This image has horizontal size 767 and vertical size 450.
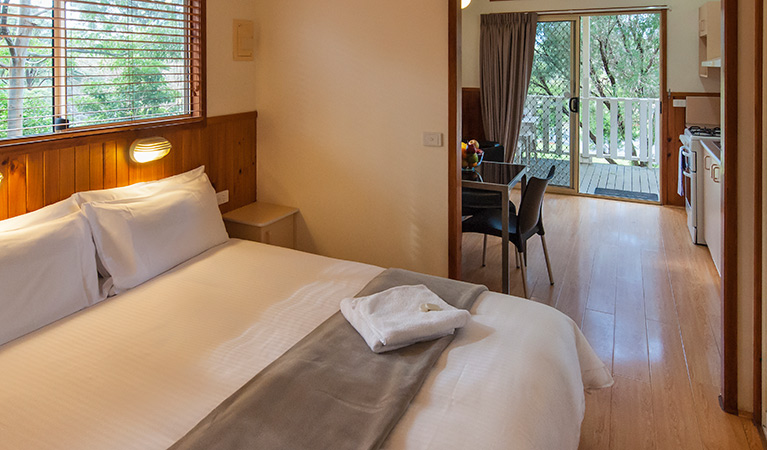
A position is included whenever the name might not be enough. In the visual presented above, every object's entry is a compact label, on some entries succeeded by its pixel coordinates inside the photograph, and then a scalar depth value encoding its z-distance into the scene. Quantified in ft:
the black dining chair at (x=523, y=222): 11.60
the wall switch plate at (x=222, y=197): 11.53
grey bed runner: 4.70
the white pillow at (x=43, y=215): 7.36
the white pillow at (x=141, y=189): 8.48
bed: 4.98
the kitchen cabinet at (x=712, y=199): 13.38
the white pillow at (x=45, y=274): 6.63
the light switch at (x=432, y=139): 10.69
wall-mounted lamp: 9.37
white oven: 15.57
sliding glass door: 21.18
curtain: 21.17
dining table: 11.15
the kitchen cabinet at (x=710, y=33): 16.02
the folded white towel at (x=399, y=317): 6.14
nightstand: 11.39
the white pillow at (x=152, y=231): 8.09
